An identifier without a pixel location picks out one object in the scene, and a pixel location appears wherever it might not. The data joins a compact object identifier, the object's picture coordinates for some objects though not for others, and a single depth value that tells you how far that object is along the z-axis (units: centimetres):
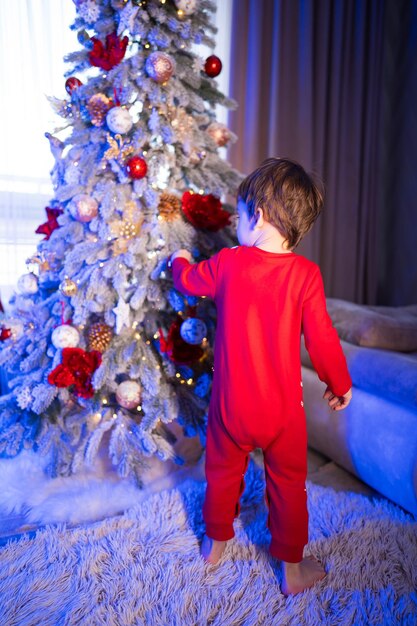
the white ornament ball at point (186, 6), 145
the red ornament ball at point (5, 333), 156
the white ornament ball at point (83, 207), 143
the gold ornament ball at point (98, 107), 145
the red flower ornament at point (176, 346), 153
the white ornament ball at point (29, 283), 158
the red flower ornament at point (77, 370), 145
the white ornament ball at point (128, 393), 152
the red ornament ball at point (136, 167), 143
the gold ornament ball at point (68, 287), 146
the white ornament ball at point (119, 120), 140
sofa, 154
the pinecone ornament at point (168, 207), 151
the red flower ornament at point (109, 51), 144
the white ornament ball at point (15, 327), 157
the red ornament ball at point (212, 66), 160
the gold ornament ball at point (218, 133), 165
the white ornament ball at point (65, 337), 146
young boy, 115
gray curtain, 265
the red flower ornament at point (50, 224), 162
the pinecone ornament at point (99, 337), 152
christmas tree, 146
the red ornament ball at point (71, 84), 152
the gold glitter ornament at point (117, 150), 145
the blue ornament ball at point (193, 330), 146
